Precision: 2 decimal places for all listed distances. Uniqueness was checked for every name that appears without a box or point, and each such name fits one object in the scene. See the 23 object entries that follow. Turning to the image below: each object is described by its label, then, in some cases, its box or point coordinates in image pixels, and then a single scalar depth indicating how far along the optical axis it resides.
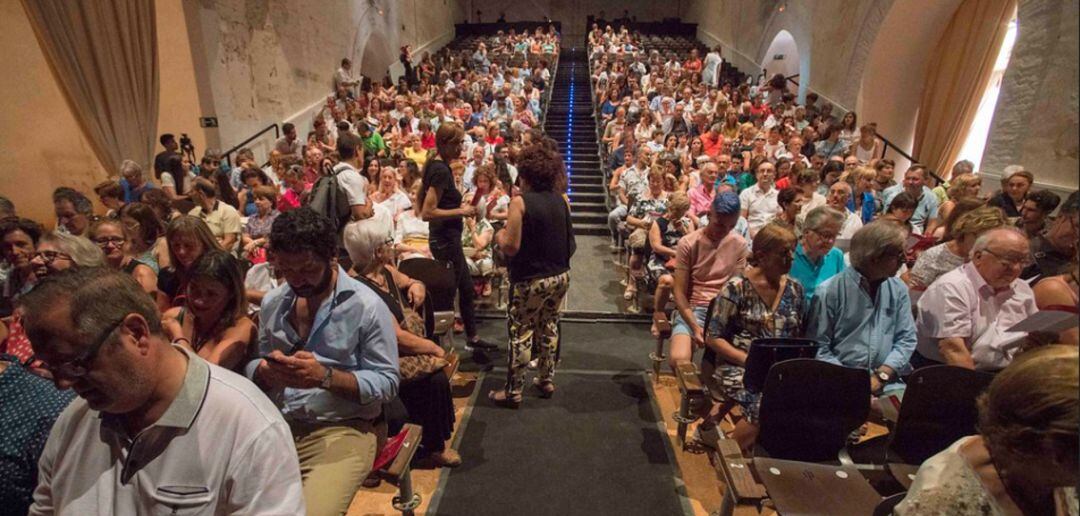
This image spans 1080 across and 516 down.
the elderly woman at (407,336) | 2.42
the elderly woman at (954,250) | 2.63
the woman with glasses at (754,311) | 2.45
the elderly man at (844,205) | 4.20
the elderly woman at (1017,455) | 0.81
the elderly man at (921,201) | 4.81
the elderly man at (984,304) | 2.24
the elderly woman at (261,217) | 4.67
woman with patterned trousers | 3.02
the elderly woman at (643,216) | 5.36
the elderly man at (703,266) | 3.00
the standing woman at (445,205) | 3.38
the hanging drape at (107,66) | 5.96
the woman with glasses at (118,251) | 2.72
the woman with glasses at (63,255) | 2.46
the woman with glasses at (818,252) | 2.88
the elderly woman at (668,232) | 4.50
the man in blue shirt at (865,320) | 2.42
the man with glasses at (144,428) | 1.00
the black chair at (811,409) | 2.16
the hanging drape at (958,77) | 7.83
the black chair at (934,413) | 2.07
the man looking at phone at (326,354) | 1.75
